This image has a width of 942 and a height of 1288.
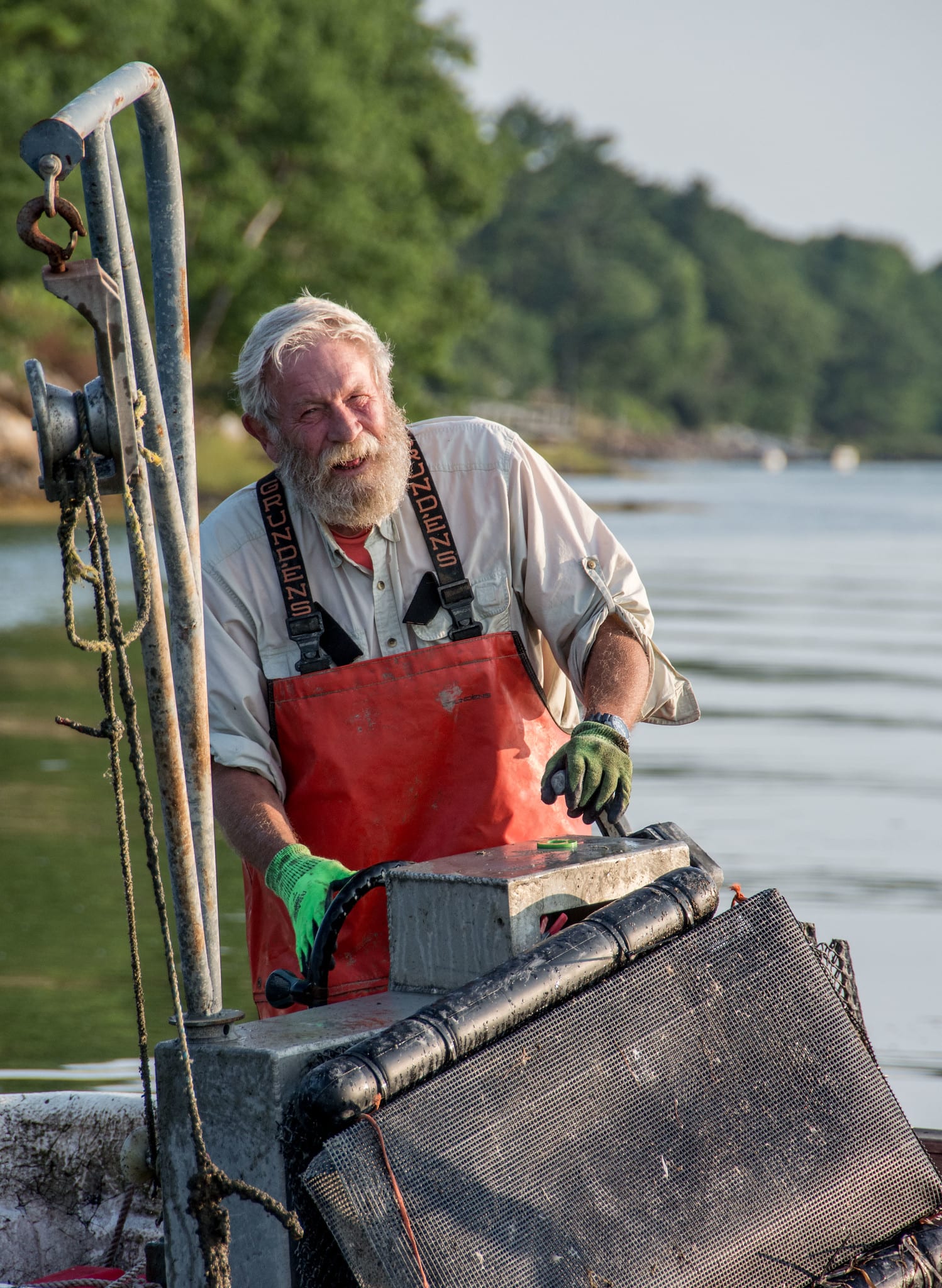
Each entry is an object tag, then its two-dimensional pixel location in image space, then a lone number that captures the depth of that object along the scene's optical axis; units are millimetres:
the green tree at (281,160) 55719
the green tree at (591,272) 192500
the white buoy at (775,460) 191937
